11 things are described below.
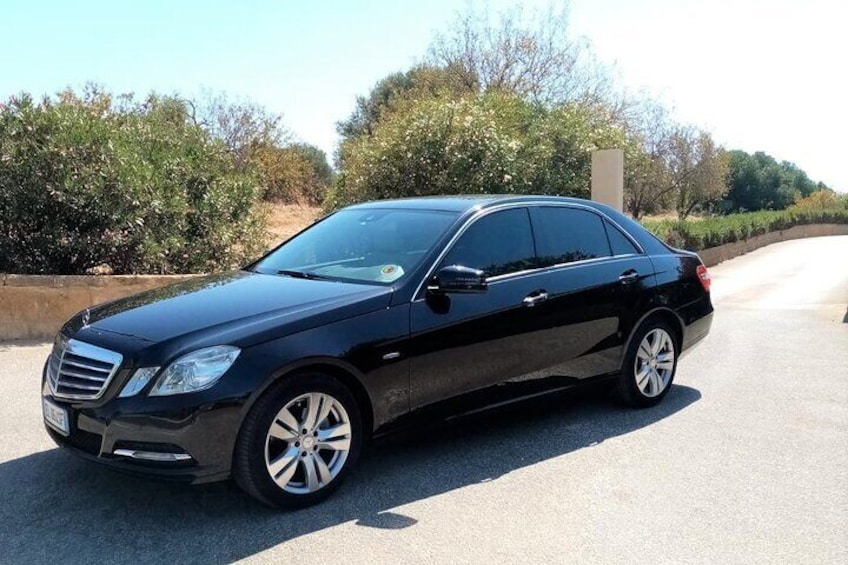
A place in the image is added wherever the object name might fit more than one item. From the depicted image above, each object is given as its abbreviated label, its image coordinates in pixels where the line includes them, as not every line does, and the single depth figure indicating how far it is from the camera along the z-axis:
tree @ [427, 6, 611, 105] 23.08
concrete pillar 12.55
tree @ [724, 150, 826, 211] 57.22
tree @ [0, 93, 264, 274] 7.81
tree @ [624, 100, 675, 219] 28.02
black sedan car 3.53
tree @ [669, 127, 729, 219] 31.78
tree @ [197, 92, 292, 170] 25.55
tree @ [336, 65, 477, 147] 23.70
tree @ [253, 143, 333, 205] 26.84
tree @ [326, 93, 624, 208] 12.55
